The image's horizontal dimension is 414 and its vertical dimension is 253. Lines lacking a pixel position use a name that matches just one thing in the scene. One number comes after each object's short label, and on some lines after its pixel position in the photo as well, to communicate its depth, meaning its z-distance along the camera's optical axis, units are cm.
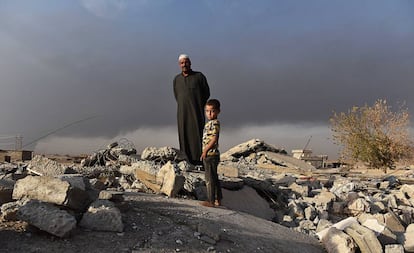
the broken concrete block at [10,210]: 386
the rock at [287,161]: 1553
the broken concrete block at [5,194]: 439
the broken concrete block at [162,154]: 855
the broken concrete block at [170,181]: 584
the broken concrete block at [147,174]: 634
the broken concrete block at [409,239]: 544
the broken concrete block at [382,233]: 537
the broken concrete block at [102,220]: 396
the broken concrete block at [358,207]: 771
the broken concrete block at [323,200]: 759
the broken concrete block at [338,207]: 771
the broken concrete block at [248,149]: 1745
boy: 546
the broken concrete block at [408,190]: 1008
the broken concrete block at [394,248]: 495
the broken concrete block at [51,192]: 398
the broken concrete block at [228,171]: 893
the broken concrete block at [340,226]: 535
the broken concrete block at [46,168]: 623
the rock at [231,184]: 727
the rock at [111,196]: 448
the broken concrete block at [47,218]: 361
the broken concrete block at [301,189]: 840
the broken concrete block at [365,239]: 487
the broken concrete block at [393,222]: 670
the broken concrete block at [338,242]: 484
